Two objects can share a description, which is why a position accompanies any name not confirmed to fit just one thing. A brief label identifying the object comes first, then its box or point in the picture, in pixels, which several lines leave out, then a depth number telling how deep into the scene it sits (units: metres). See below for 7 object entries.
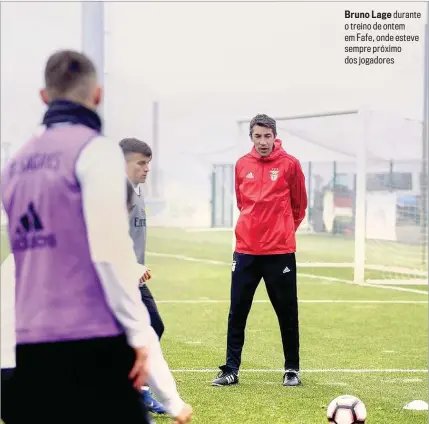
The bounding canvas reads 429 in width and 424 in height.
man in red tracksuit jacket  13.51
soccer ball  9.94
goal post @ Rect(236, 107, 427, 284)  31.20
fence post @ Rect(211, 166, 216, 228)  54.89
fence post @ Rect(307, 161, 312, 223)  40.08
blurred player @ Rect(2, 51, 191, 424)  5.70
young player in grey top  10.46
